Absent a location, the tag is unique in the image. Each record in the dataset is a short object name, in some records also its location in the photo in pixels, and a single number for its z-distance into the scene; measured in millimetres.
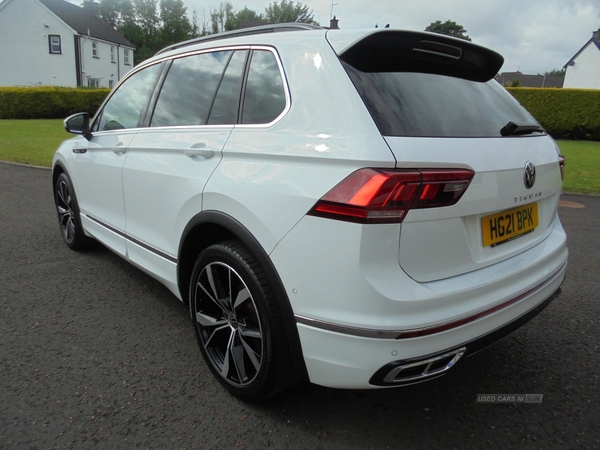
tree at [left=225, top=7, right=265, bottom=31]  86062
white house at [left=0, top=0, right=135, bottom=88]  40281
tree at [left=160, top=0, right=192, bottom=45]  76750
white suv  1802
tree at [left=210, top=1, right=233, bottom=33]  88625
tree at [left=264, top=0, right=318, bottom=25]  83544
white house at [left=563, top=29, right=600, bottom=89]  49212
